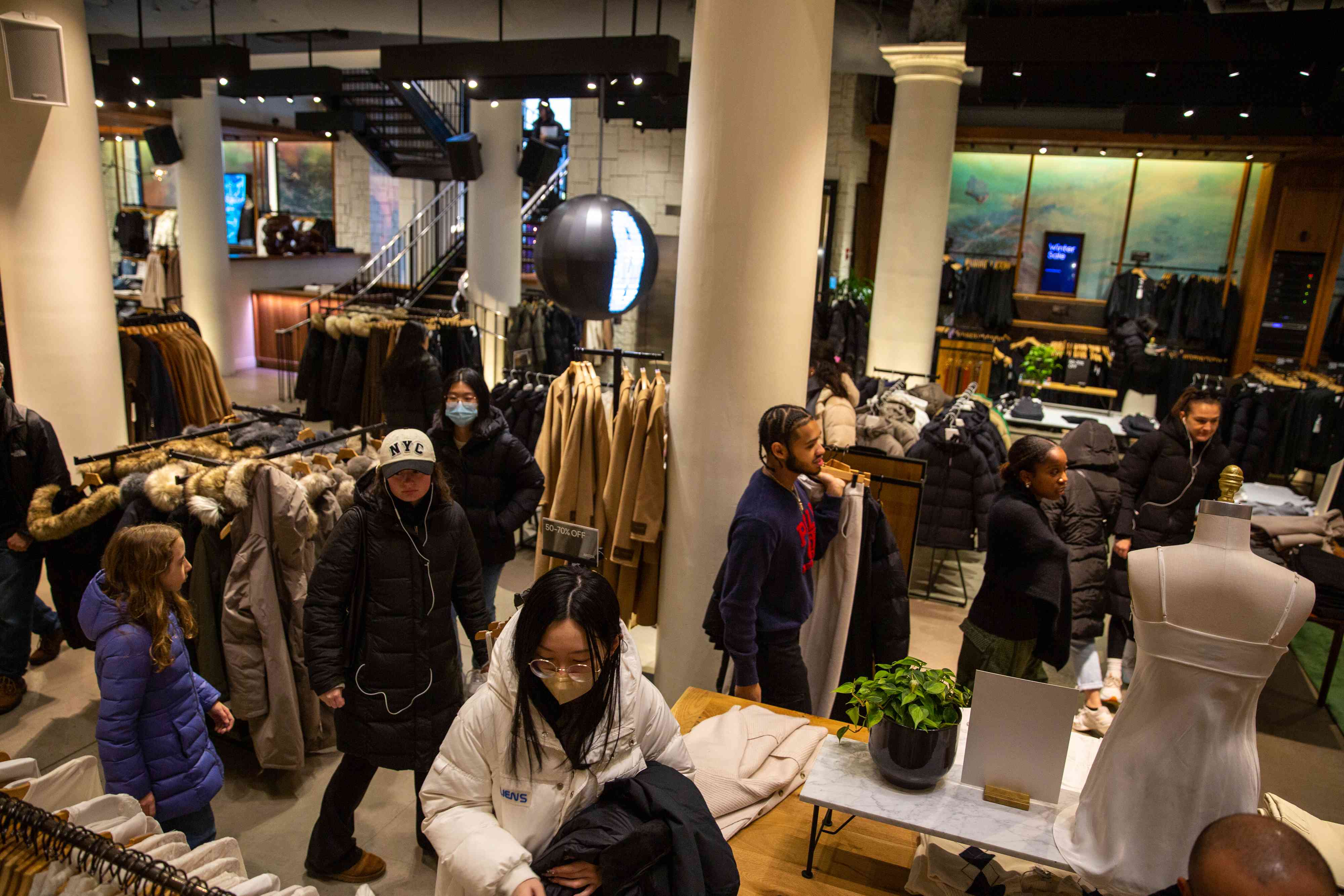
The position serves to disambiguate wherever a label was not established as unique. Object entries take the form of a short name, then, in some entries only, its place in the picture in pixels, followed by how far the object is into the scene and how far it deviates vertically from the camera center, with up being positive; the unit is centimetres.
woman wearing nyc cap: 284 -121
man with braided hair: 301 -99
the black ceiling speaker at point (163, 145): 1080 +108
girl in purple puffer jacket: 251 -124
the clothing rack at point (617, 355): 456 -48
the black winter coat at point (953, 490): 558 -128
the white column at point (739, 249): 359 +8
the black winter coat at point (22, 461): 389 -100
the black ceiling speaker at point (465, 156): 944 +101
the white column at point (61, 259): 520 -17
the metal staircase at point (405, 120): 1309 +193
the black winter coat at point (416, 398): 684 -111
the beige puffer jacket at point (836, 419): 546 -88
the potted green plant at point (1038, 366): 771 -68
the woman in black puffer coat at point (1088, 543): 447 -126
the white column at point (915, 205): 830 +69
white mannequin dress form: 186 -85
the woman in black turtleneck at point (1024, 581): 324 -106
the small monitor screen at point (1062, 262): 1217 +34
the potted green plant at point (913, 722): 212 -103
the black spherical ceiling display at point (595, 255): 414 +2
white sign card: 207 -104
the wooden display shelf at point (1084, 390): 852 -95
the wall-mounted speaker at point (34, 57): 500 +94
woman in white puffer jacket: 164 -89
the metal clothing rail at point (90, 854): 143 -100
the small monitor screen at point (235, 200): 1853 +81
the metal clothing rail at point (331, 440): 376 -87
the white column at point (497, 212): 1031 +48
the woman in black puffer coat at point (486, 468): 389 -92
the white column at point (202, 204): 1133 +41
